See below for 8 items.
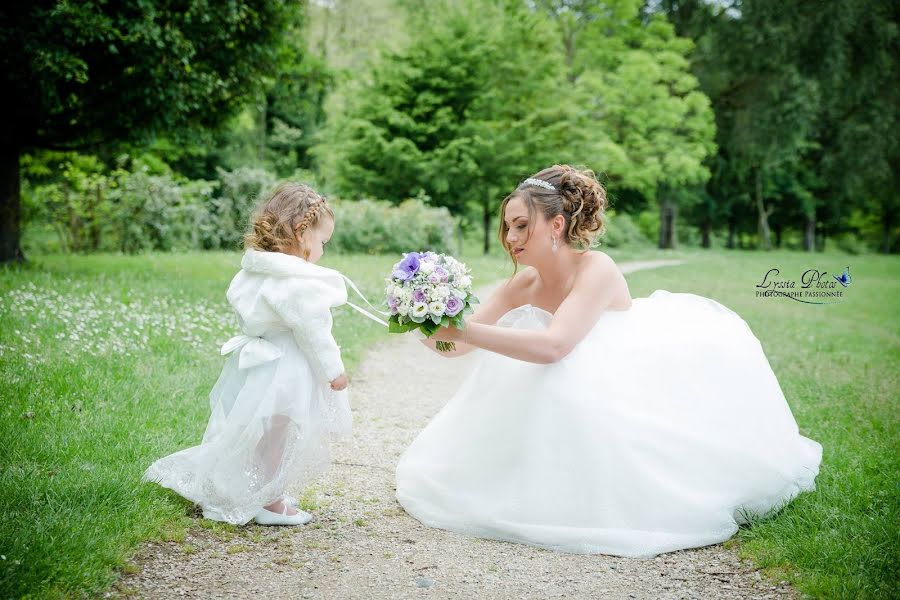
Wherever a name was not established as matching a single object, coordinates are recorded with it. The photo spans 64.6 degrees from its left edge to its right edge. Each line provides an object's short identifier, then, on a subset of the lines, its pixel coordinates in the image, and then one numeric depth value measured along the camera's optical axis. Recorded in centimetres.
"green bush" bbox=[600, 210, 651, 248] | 3259
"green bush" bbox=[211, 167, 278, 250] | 1892
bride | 355
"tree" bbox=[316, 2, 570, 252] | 2344
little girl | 343
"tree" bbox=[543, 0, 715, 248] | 2606
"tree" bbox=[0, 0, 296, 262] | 934
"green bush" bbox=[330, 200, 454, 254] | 1962
